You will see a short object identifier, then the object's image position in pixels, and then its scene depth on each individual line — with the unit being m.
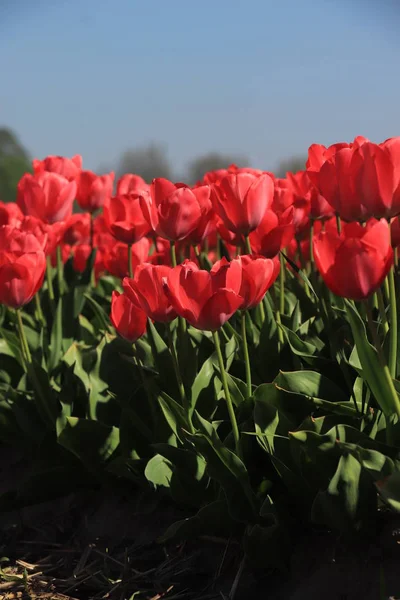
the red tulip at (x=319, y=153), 1.90
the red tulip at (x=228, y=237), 2.44
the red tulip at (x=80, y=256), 3.70
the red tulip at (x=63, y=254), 3.99
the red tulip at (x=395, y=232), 2.21
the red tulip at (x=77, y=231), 3.65
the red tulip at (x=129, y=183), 3.16
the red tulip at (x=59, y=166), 3.21
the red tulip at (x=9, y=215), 3.18
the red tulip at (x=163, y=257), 3.03
